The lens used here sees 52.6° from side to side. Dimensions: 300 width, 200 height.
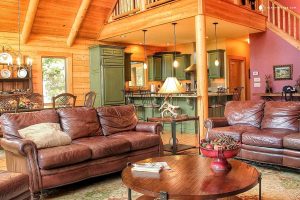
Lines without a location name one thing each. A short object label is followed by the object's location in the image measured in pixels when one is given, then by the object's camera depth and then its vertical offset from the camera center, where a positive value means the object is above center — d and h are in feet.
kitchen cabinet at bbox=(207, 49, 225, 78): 32.77 +2.63
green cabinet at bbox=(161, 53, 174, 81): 35.81 +2.87
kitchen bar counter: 24.12 -1.24
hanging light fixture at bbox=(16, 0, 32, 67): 23.55 +3.07
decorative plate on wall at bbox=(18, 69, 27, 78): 24.85 +1.46
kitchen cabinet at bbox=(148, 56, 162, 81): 35.91 +2.44
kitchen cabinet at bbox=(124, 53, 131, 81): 32.37 +2.46
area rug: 10.22 -3.68
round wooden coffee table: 6.97 -2.38
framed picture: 26.43 +1.28
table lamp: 15.46 +0.06
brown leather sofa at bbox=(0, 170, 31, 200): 7.41 -2.43
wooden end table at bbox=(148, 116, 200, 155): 15.34 -2.17
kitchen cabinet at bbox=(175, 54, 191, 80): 35.73 +2.71
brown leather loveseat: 12.46 -2.01
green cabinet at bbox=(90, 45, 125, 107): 28.58 +1.47
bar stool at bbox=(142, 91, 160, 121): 25.97 -1.31
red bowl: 8.43 -1.83
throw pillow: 10.99 -1.67
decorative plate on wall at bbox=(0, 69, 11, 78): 23.95 +1.44
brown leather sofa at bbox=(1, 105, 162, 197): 10.34 -2.14
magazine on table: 8.54 -2.25
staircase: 26.32 +5.87
